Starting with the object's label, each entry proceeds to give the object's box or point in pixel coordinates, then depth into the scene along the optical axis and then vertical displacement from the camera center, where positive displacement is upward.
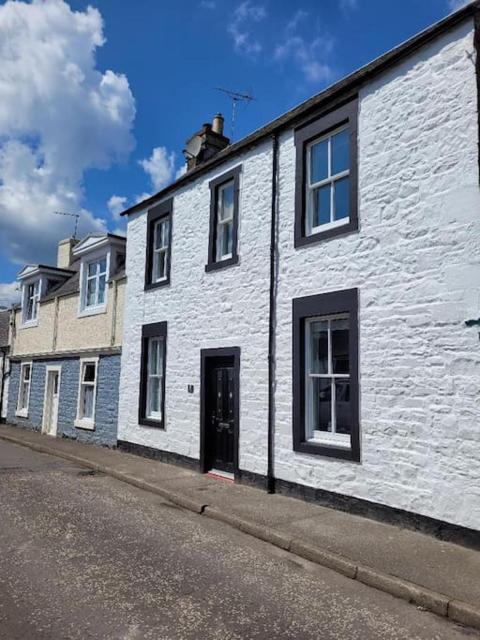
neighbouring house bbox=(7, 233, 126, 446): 14.69 +1.14
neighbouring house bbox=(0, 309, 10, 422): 21.75 +0.15
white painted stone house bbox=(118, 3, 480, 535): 6.64 +1.37
